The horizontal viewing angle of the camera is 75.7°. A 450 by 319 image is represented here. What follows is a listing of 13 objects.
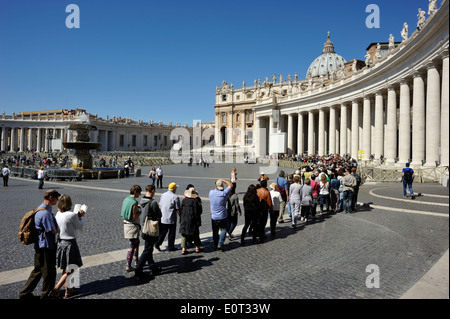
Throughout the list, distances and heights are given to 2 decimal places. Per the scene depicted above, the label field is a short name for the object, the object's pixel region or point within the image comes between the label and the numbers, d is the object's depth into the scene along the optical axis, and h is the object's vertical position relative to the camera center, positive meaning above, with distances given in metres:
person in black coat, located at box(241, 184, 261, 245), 6.40 -1.05
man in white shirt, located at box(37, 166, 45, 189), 15.81 -0.94
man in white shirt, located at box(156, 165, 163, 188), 17.14 -0.99
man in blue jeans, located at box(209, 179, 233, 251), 6.08 -1.05
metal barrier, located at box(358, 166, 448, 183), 15.63 -0.80
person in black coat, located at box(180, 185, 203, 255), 5.70 -1.16
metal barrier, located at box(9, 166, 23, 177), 23.47 -0.95
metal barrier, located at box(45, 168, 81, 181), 20.70 -1.02
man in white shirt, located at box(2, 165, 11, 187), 16.94 -0.96
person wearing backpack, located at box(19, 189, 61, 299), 3.74 -1.25
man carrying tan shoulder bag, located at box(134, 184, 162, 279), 4.70 -0.96
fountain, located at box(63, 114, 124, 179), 23.08 +0.87
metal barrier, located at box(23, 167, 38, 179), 21.71 -1.00
